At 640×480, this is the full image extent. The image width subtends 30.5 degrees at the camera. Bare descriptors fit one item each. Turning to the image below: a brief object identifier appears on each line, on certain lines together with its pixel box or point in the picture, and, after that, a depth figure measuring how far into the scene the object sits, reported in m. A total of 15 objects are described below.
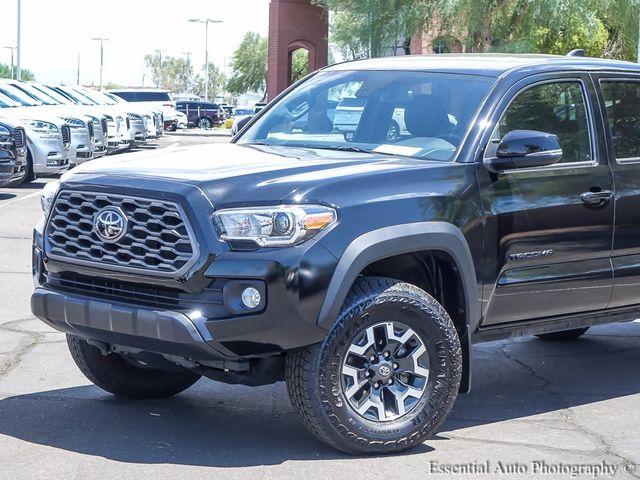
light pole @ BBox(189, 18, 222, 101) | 83.06
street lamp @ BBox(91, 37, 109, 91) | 103.31
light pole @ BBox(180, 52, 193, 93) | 141.00
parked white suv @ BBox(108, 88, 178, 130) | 49.72
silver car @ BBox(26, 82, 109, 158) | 24.15
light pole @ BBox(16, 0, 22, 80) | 51.75
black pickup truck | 5.22
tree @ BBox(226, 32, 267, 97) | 95.38
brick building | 46.47
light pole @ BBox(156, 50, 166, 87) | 137.62
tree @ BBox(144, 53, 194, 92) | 141.79
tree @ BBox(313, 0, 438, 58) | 30.05
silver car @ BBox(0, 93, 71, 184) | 20.11
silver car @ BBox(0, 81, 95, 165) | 22.00
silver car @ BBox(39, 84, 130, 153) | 26.86
